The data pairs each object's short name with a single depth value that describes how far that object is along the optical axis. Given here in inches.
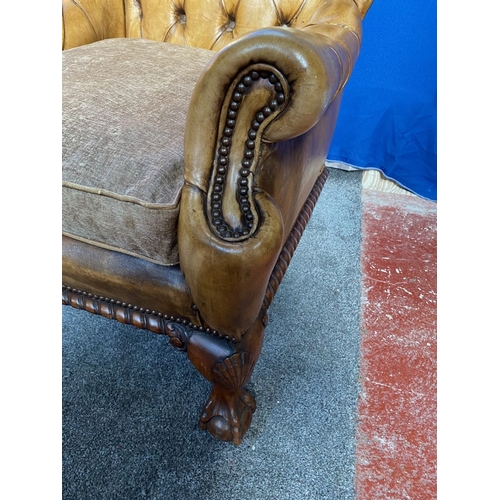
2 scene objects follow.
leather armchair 20.4
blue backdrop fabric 63.6
